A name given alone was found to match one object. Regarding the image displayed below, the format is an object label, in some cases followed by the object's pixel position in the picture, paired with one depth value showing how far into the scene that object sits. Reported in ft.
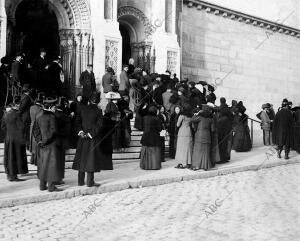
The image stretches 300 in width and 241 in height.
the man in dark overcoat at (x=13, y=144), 33.30
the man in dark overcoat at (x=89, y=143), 30.96
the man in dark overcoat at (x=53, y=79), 48.72
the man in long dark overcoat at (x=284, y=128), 49.47
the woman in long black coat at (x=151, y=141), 40.29
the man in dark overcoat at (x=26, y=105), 38.70
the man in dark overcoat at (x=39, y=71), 47.50
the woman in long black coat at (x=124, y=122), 44.68
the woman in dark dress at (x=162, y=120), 45.89
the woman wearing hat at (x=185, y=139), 41.55
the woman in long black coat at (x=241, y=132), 55.21
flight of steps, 39.80
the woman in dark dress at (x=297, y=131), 55.77
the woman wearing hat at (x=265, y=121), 60.90
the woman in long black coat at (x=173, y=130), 45.69
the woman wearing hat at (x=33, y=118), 36.98
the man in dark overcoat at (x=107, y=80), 54.29
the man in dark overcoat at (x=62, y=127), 30.27
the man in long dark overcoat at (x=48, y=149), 29.35
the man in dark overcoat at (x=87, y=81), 52.80
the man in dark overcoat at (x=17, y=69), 44.96
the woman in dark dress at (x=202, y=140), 40.83
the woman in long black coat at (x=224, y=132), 46.75
